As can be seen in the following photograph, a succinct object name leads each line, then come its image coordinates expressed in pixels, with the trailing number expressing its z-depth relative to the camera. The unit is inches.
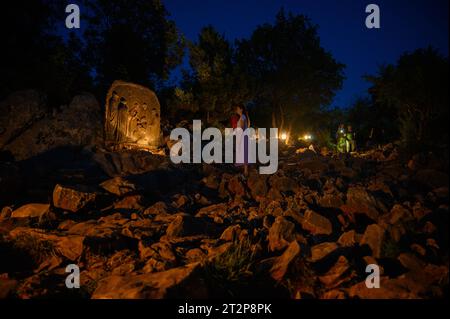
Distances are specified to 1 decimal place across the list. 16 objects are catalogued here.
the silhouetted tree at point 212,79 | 636.1
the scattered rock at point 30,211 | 188.6
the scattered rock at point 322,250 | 117.8
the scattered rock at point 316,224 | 151.8
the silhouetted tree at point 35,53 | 361.7
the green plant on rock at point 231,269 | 110.6
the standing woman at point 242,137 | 299.9
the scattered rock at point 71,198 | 191.6
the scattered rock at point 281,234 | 135.7
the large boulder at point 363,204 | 156.9
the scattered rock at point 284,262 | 111.0
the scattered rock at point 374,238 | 116.0
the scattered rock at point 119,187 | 219.5
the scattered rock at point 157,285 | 92.5
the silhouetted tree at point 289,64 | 818.2
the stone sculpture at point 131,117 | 401.7
